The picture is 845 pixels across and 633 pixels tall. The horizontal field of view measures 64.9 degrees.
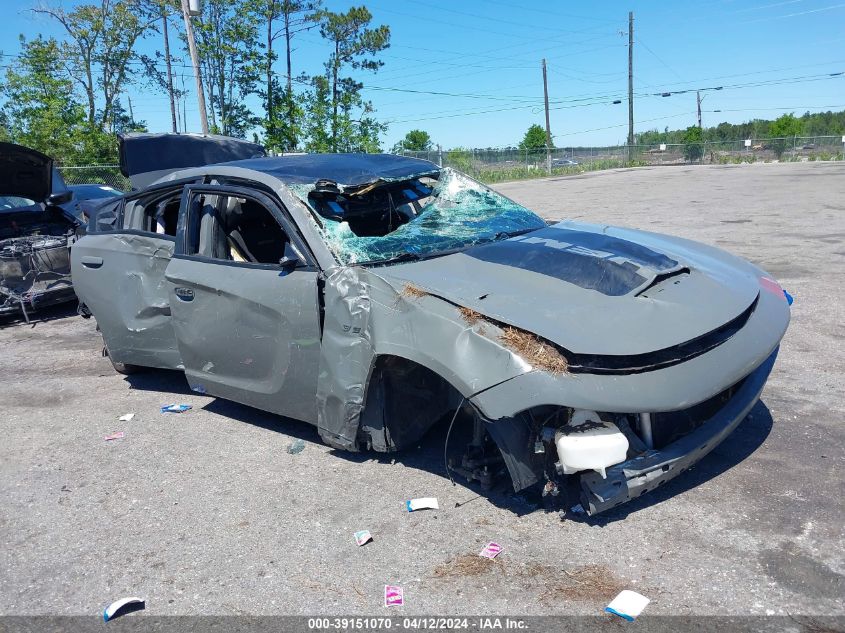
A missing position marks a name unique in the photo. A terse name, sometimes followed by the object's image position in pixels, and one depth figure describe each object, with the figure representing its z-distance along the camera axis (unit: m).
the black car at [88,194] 9.08
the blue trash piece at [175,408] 4.85
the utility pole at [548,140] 46.28
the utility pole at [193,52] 18.70
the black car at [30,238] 7.26
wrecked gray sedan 2.75
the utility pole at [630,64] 54.41
